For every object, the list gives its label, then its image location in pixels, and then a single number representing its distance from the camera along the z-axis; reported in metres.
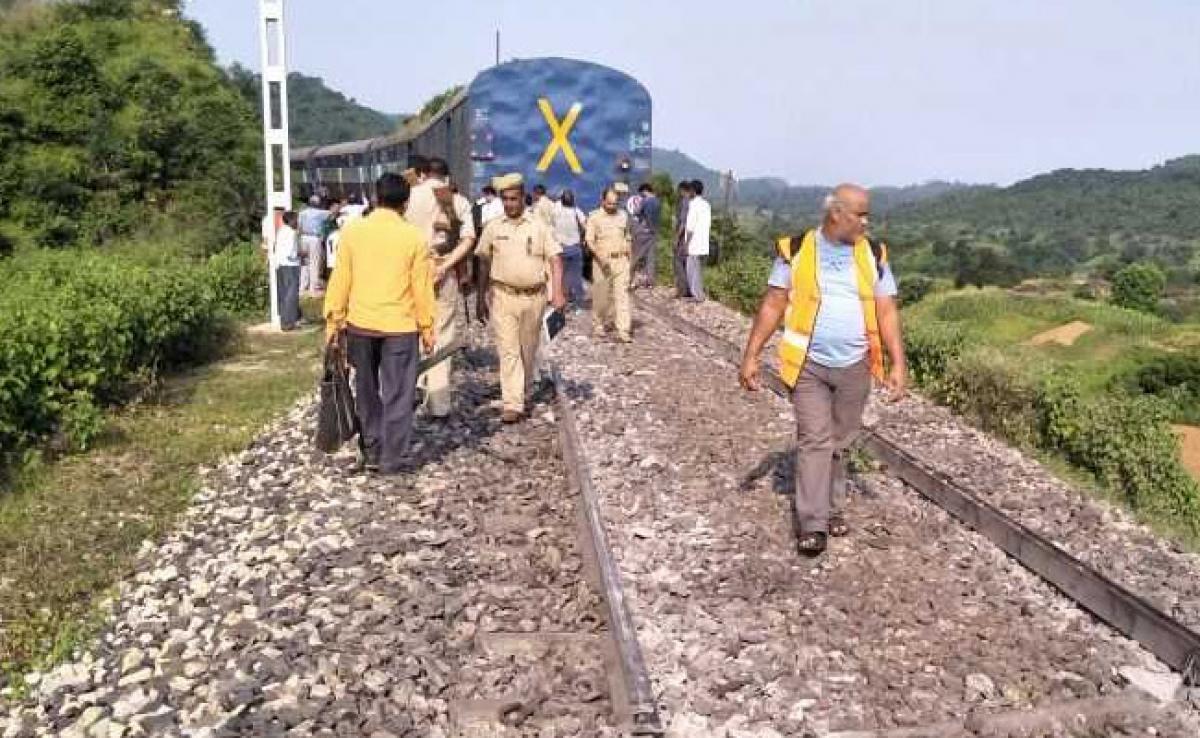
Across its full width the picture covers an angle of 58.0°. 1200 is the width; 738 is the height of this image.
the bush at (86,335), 7.53
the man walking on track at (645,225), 16.45
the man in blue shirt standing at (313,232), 14.37
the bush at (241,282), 15.16
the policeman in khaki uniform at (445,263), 8.12
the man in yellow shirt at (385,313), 6.71
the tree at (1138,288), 89.54
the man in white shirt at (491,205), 13.16
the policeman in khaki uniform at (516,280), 7.90
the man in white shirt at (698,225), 15.98
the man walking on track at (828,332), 5.61
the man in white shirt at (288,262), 13.41
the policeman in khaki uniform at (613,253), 12.28
